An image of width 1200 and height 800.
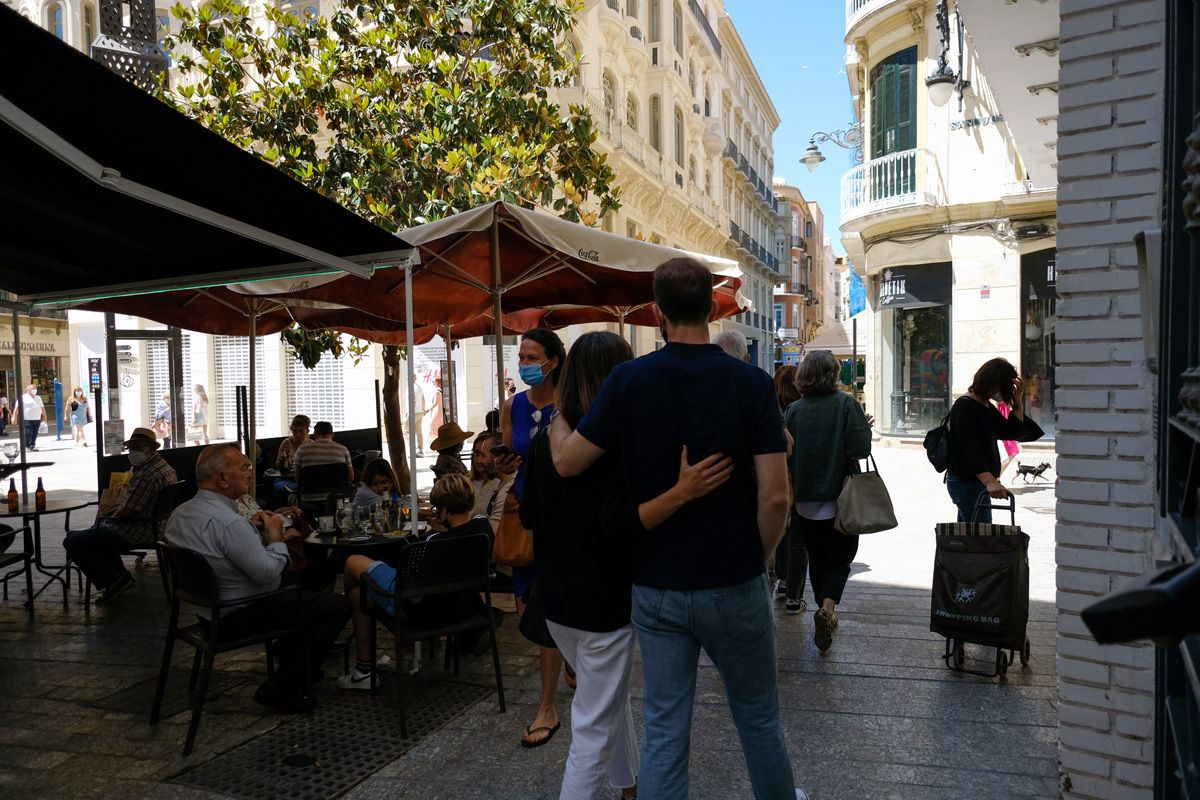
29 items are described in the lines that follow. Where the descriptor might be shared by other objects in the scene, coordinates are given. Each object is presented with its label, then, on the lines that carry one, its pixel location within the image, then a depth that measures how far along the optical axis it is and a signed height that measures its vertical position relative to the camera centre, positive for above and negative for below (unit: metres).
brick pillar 2.78 -0.01
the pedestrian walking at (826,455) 5.20 -0.48
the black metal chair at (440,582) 4.21 -1.01
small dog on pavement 12.41 -1.40
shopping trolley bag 4.48 -1.13
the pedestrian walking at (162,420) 21.03 -0.78
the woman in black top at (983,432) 5.31 -0.36
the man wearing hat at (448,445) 7.54 -0.55
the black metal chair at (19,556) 5.88 -1.17
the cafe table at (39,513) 6.46 -0.93
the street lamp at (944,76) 17.48 +6.18
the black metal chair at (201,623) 3.97 -1.14
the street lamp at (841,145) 23.03 +6.70
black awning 3.23 +0.99
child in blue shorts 4.45 -1.02
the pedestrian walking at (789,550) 5.99 -1.25
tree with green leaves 9.88 +3.41
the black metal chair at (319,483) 8.41 -0.97
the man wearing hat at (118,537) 6.64 -1.15
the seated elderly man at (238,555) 4.15 -0.83
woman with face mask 3.96 -0.21
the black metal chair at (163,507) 6.73 -0.94
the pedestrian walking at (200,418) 23.16 -0.81
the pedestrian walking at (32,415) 22.17 -0.64
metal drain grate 3.58 -1.66
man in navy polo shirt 2.54 -0.41
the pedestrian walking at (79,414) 24.70 -0.67
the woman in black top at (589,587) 2.87 -0.70
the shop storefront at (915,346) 19.25 +0.69
